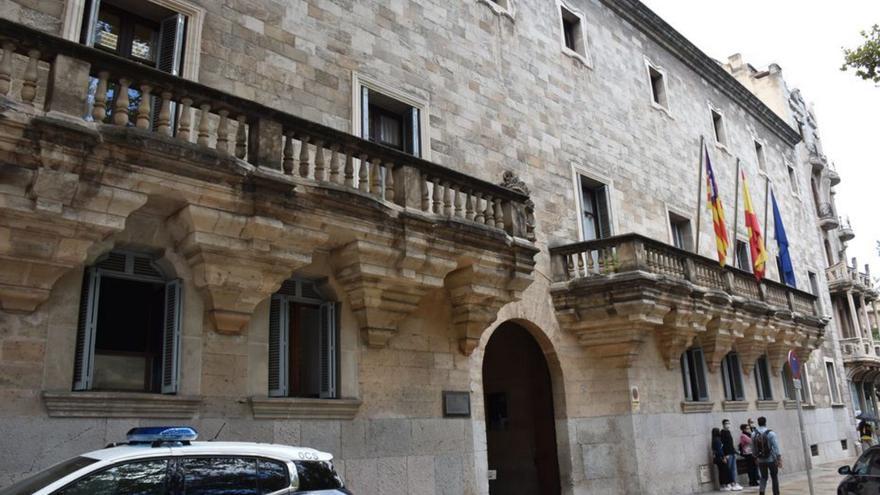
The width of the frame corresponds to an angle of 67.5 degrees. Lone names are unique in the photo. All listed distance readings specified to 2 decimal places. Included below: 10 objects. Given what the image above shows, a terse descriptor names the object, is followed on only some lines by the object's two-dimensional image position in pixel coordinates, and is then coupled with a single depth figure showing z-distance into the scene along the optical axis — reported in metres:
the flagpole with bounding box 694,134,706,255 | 17.60
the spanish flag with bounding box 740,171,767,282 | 17.56
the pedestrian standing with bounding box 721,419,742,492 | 15.55
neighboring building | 31.91
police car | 4.46
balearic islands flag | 16.16
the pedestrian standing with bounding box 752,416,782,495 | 13.76
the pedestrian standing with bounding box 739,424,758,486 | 16.62
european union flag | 20.12
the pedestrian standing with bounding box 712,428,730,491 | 15.55
